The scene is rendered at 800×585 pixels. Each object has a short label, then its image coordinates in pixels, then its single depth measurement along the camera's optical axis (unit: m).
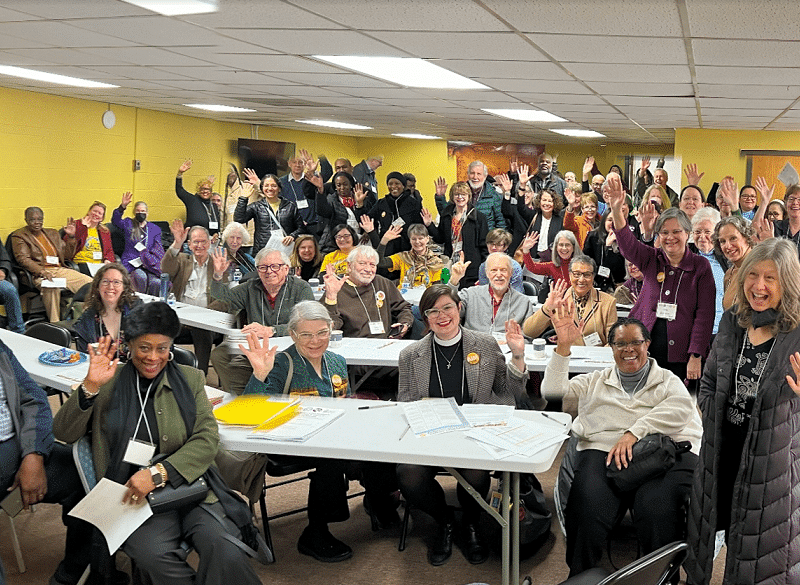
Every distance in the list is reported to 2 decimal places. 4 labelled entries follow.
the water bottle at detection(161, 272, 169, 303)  6.69
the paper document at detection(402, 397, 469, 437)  3.50
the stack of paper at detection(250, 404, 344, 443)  3.37
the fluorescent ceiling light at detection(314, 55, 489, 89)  5.14
